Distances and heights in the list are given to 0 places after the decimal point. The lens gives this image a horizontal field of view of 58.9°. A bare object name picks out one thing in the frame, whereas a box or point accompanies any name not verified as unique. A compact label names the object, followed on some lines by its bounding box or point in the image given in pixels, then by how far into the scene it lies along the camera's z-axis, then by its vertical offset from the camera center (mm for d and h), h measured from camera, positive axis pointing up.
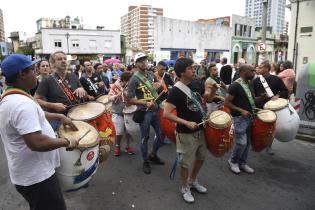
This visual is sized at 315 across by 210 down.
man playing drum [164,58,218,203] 3555 -780
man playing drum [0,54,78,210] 2012 -621
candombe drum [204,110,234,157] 3553 -1001
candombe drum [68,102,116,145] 3436 -748
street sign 11518 +288
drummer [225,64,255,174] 4434 -802
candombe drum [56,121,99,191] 2679 -997
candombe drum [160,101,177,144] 5154 -1326
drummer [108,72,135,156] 5598 -985
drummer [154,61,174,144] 6486 -476
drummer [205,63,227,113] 6781 -883
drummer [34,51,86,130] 3664 -429
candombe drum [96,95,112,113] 5638 -902
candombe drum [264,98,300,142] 4687 -1107
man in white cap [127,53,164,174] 4559 -714
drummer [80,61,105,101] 5469 -565
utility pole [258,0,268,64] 11562 +1173
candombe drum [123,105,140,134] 5285 -1215
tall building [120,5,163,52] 125000 +15030
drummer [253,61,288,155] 5047 -636
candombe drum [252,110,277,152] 4316 -1148
